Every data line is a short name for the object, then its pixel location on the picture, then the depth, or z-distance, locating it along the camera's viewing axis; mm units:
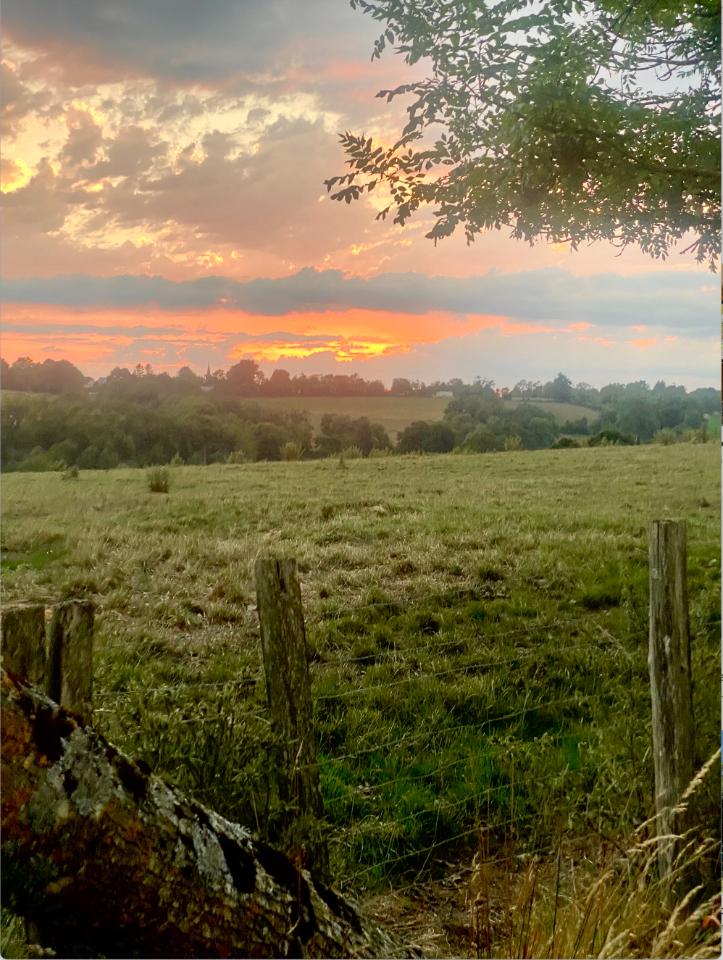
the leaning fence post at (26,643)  2164
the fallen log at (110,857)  1619
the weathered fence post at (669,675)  3127
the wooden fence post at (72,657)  2234
